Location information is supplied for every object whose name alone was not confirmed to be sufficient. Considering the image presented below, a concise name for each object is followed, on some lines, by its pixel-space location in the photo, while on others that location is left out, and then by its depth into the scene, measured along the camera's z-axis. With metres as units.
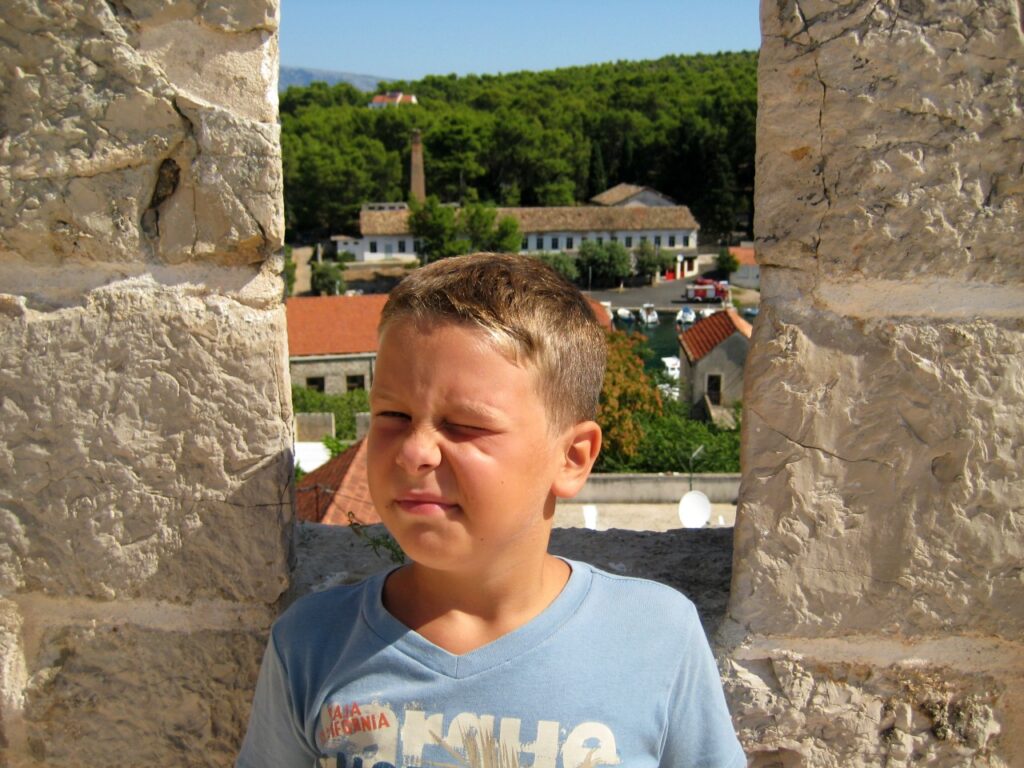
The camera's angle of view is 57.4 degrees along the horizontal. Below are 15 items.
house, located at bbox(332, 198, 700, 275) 46.41
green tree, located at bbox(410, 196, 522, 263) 44.31
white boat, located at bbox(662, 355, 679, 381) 25.61
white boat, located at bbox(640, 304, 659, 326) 38.19
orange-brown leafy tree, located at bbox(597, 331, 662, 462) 17.47
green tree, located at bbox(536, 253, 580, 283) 41.22
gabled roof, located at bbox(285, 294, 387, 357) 24.02
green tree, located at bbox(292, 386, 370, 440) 22.39
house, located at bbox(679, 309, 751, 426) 21.08
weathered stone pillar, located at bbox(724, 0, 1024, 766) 1.22
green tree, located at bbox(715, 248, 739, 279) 44.47
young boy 1.16
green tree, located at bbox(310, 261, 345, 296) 41.86
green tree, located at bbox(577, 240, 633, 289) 44.50
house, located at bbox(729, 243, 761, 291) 44.66
